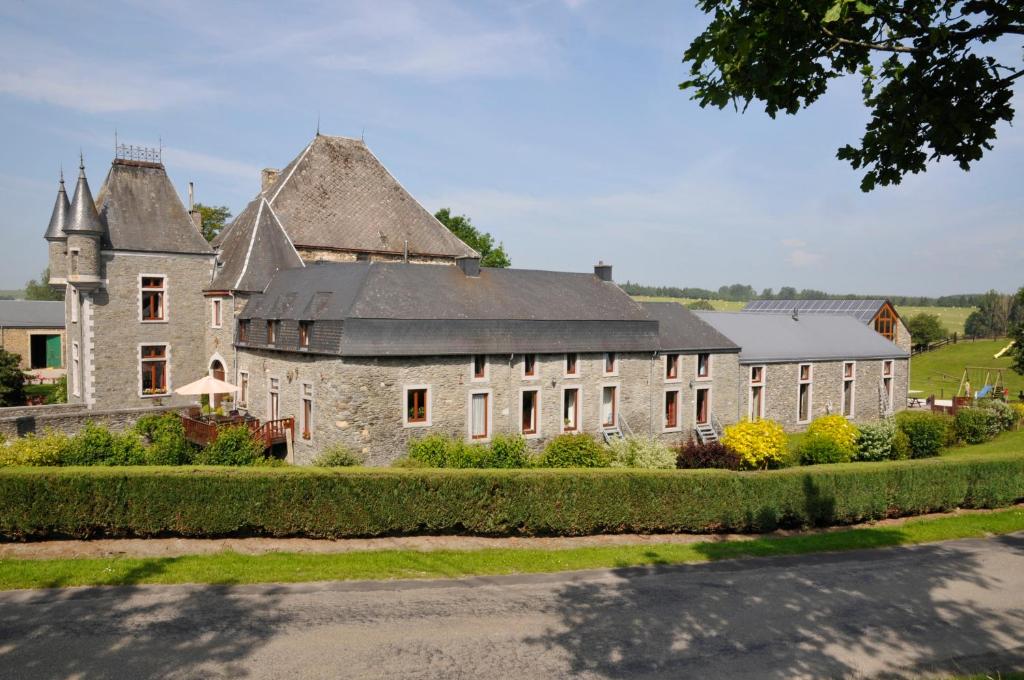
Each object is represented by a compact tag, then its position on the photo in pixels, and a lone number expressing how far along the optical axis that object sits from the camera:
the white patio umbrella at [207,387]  23.05
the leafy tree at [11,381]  30.92
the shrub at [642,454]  20.48
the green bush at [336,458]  19.67
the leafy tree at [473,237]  48.62
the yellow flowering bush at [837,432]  23.31
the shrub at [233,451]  19.53
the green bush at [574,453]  20.52
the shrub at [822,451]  22.89
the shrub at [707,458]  21.55
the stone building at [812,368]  30.50
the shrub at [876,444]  24.33
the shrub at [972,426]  28.12
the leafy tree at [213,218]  52.59
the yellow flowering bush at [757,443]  22.14
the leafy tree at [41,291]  106.94
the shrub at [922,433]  25.20
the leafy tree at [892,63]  6.41
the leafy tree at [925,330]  65.94
